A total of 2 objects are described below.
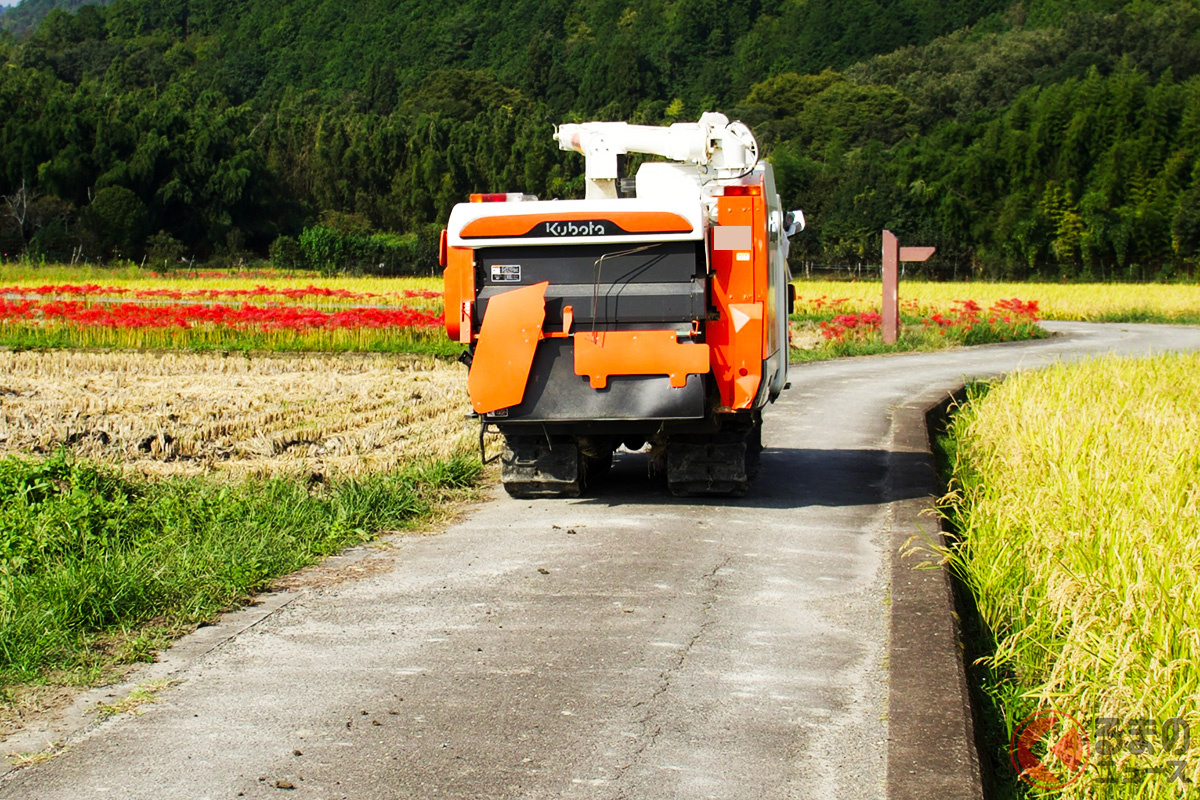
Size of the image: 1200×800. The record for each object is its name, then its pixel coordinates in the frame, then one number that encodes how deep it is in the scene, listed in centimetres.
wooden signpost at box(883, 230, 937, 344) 5052
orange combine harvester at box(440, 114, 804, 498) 1669
